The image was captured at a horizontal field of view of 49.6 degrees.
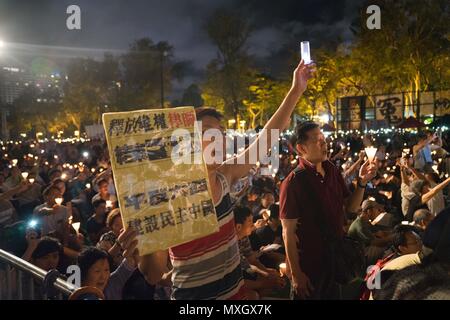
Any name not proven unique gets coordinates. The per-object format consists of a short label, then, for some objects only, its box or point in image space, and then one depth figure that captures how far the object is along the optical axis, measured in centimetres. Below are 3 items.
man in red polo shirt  337
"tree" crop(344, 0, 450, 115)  2542
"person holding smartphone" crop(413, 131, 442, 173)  1077
